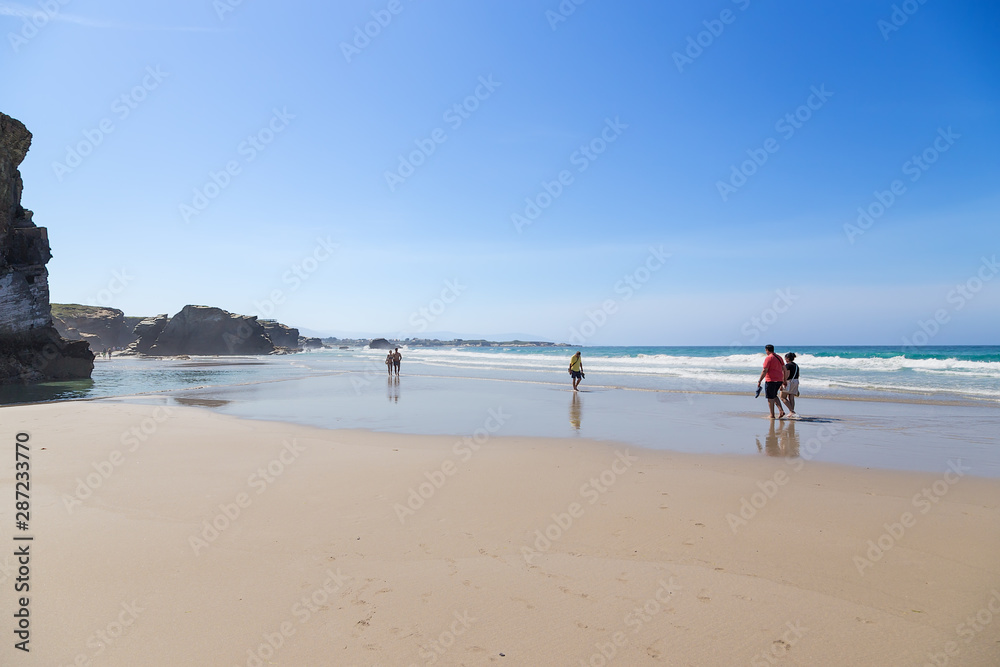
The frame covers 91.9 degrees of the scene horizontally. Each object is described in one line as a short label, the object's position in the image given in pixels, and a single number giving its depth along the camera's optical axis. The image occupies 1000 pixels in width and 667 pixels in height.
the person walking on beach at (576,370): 22.72
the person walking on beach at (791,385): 14.34
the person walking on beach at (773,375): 14.05
